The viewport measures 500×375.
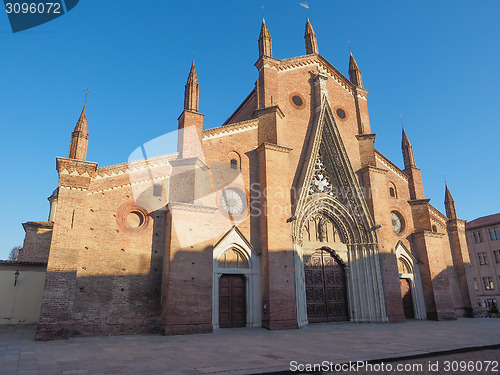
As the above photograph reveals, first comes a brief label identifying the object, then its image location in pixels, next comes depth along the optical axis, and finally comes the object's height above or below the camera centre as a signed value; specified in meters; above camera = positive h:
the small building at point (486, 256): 45.09 +5.08
